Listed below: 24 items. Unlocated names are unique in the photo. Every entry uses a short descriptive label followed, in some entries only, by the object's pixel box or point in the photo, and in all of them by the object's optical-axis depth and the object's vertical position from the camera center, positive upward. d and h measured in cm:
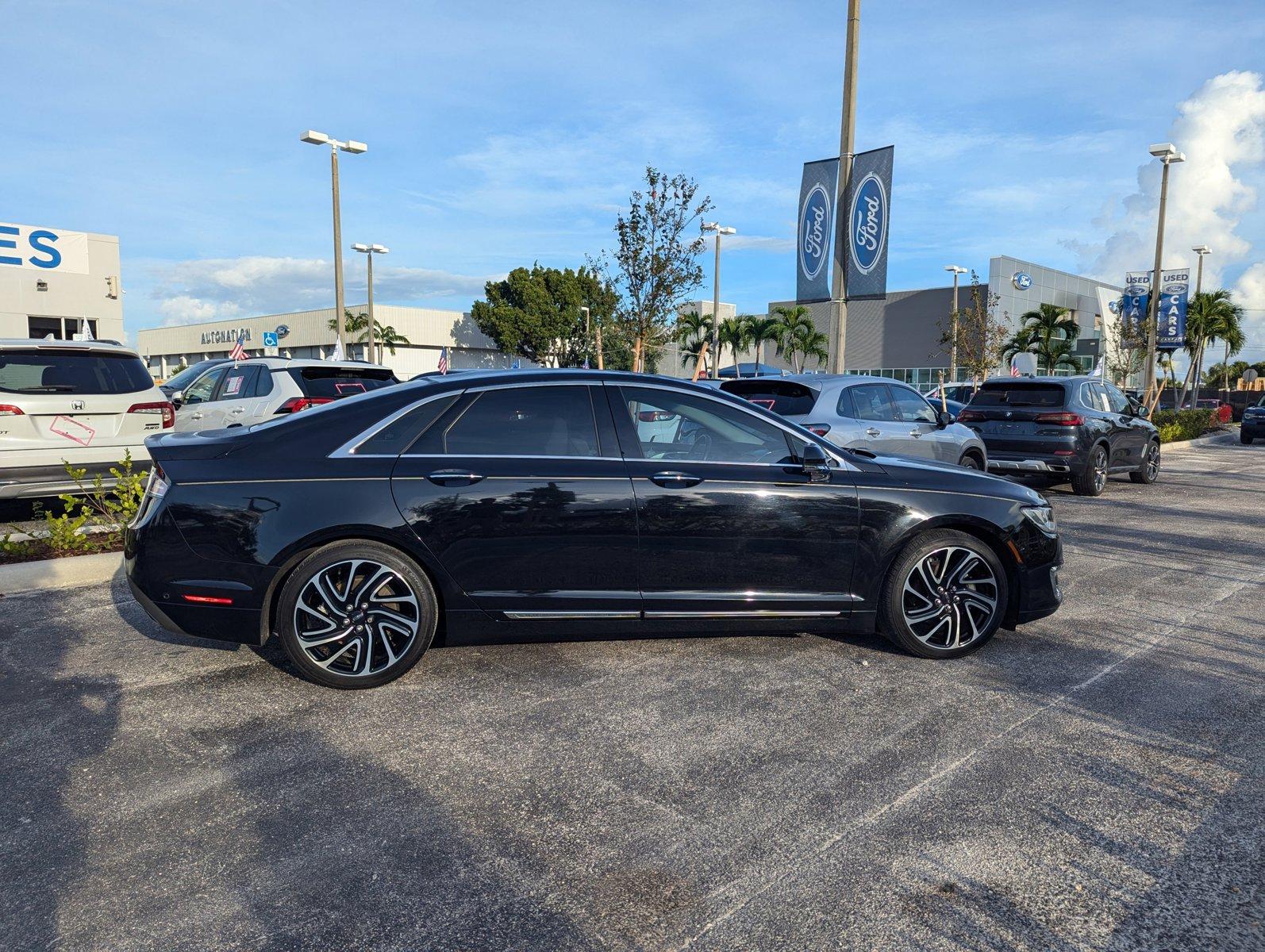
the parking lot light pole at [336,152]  2019 +503
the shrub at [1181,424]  2470 -69
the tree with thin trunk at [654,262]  1612 +222
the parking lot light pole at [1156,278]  2612 +363
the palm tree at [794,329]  6247 +420
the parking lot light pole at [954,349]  4583 +228
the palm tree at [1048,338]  5181 +331
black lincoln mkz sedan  438 -71
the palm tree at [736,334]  6284 +384
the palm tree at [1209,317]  4656 +410
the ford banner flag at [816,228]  1341 +238
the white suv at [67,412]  801 -31
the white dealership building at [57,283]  2522 +262
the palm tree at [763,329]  6316 +418
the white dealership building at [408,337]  7100 +357
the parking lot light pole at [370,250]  3609 +516
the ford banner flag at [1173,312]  3091 +294
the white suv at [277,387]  1103 -7
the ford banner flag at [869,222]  1267 +237
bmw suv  1237 -41
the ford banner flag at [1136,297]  3384 +380
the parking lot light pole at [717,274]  3102 +404
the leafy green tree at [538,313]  6588 +514
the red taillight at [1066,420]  1230 -30
